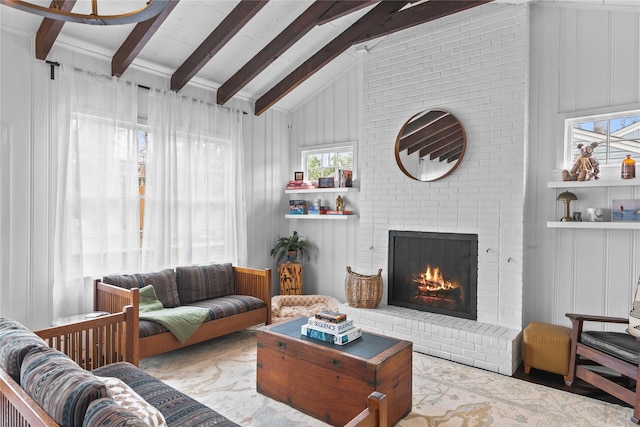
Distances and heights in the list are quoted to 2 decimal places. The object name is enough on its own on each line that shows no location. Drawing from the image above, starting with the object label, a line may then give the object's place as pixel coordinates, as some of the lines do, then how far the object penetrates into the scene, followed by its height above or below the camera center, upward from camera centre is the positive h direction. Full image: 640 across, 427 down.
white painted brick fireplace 3.64 +0.42
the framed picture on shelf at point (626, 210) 3.24 +0.01
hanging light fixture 1.50 +0.77
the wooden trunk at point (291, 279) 5.36 -0.95
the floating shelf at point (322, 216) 5.02 -0.10
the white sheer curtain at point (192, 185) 4.22 +0.27
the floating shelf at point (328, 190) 5.00 +0.25
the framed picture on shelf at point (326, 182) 5.20 +0.36
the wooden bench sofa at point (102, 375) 1.32 -0.77
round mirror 4.03 +0.69
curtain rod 3.52 +1.29
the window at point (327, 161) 5.27 +0.68
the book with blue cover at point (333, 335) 2.72 -0.89
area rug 2.60 -1.38
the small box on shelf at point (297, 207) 5.47 +0.03
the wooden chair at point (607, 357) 2.60 -1.02
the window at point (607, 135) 3.34 +0.67
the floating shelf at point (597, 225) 3.17 -0.12
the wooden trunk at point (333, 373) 2.44 -1.08
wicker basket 4.32 -0.89
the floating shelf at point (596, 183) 3.16 +0.23
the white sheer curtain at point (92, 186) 3.57 +0.20
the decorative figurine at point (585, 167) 3.37 +0.38
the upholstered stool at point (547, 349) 3.20 -1.14
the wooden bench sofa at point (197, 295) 3.33 -0.90
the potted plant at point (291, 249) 5.46 -0.56
